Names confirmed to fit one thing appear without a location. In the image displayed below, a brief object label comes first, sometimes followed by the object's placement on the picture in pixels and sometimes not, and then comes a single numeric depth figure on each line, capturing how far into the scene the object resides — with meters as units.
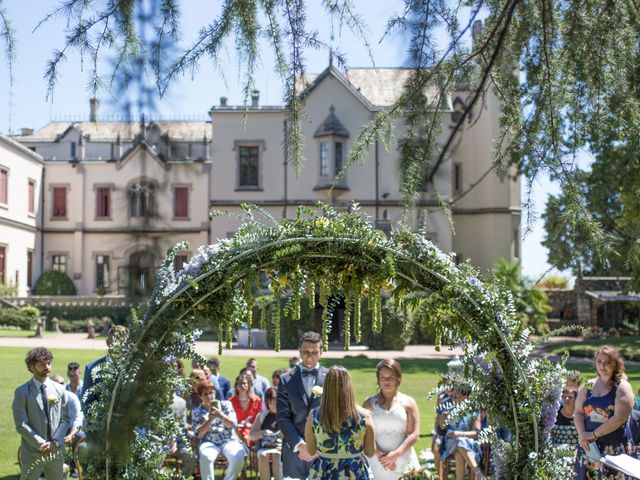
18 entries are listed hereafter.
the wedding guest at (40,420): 7.27
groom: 7.36
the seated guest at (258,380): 11.22
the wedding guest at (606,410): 6.73
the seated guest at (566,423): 7.96
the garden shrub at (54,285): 35.06
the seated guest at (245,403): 9.97
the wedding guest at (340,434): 5.97
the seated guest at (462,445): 8.45
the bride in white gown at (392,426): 7.19
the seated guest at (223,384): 10.58
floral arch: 5.73
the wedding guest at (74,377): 10.06
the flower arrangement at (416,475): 6.81
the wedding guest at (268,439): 9.03
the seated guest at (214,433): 9.02
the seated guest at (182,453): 8.87
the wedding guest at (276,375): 10.26
